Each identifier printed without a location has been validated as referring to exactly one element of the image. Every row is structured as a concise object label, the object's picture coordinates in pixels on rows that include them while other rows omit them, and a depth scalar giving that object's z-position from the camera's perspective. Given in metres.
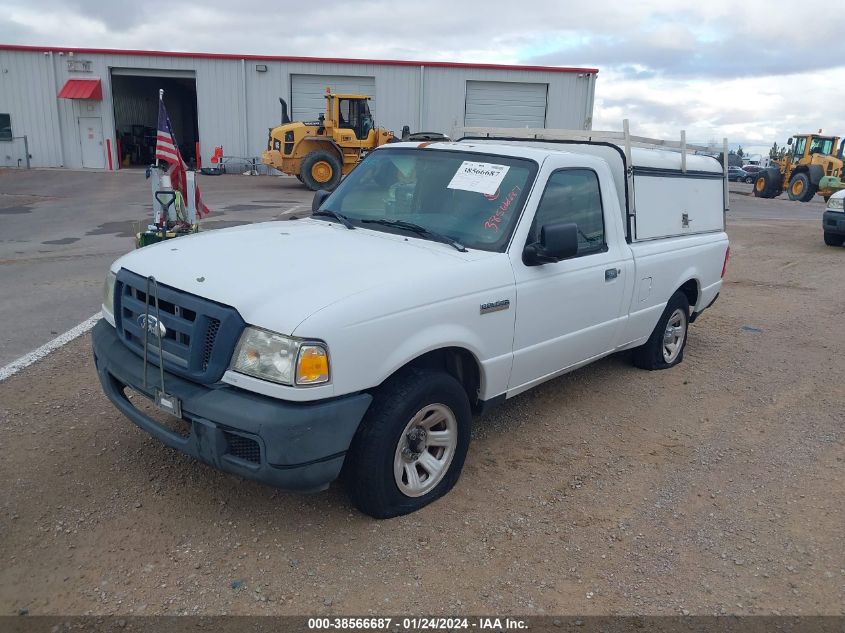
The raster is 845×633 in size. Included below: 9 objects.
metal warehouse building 28.59
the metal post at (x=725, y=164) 6.21
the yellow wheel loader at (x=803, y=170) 27.50
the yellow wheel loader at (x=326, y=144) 21.80
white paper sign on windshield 4.03
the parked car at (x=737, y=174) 44.01
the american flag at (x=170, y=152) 8.52
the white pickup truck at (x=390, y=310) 2.89
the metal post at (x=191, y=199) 8.66
